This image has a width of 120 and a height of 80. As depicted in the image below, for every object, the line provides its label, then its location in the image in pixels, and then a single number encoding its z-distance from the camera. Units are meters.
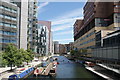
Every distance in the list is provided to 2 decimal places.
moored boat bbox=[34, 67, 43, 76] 24.49
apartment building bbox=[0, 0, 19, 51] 33.27
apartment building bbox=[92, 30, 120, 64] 22.89
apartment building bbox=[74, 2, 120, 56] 43.46
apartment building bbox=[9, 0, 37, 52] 40.02
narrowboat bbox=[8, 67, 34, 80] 18.30
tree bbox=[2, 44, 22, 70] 23.46
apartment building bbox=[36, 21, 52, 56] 91.99
